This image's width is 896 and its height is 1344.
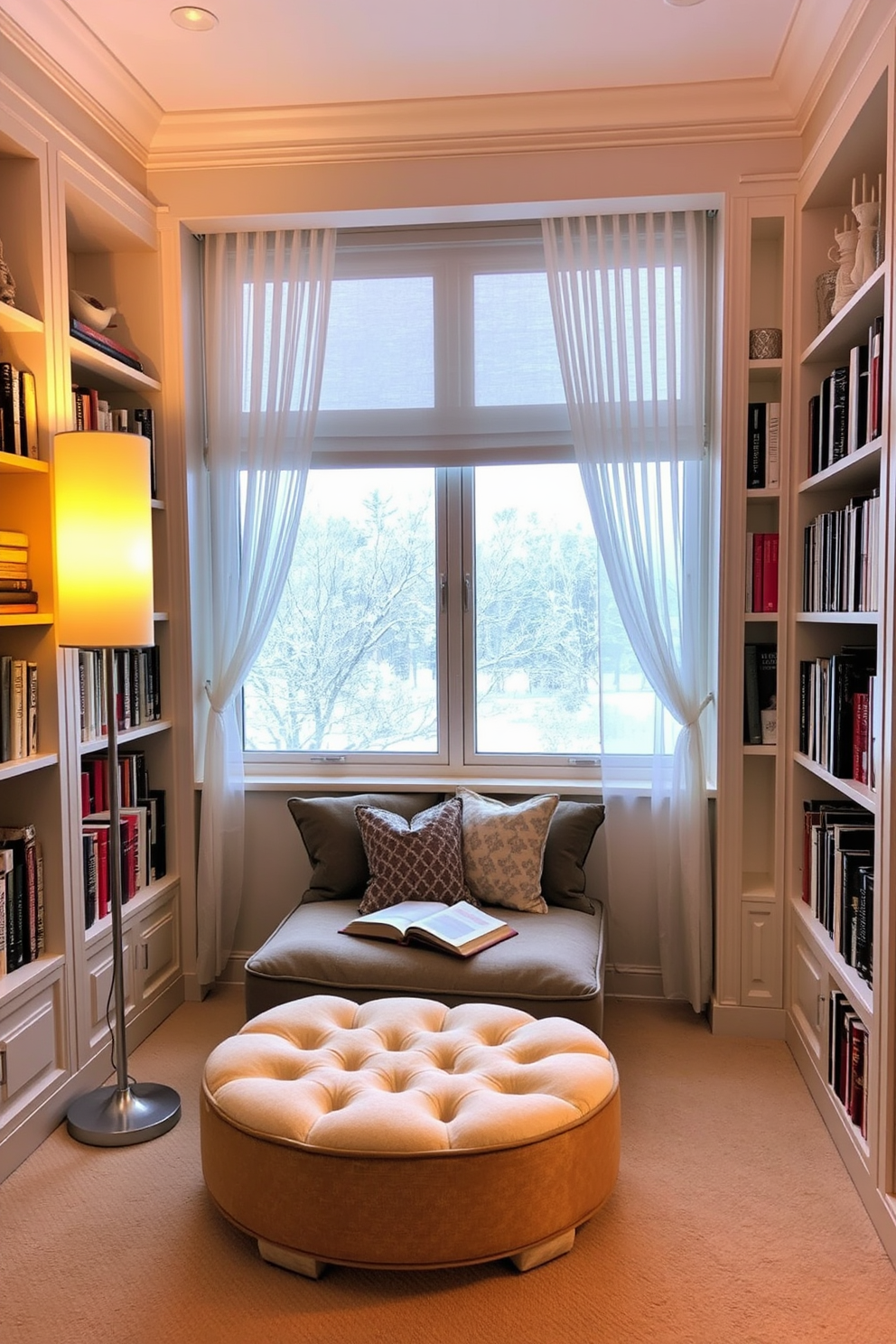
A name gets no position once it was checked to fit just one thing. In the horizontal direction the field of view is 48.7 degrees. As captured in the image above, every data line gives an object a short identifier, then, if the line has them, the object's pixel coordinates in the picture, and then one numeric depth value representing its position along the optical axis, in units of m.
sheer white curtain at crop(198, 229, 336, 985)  3.37
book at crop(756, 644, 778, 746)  3.13
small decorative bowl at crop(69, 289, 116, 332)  2.87
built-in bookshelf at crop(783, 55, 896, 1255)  2.17
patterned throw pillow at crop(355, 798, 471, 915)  3.13
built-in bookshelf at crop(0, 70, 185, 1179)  2.47
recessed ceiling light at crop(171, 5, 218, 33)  2.51
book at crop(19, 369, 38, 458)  2.52
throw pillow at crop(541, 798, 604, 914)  3.23
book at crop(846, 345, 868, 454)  2.48
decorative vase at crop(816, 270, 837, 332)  2.90
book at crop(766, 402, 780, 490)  3.04
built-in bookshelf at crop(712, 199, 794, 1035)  3.04
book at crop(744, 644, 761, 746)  3.13
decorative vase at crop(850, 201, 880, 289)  2.54
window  3.45
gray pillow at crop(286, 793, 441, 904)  3.26
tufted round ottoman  1.93
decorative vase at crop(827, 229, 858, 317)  2.65
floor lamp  2.44
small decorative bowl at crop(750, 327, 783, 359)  3.06
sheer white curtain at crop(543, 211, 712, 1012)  3.24
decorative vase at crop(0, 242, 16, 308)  2.46
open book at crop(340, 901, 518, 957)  2.81
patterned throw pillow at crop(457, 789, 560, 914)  3.15
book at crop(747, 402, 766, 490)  3.06
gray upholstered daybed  2.68
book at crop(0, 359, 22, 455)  2.46
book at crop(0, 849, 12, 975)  2.46
